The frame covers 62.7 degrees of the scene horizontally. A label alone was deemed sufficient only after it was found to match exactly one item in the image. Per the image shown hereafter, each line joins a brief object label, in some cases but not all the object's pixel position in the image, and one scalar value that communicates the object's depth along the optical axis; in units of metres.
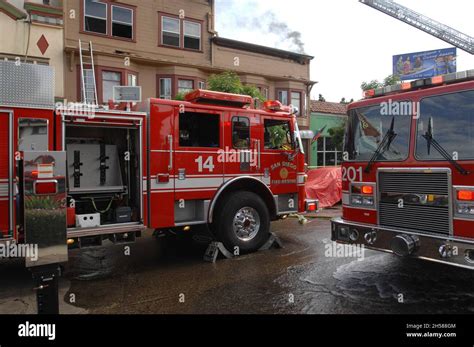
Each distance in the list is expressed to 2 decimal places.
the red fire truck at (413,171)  4.20
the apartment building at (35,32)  13.40
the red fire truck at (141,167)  3.80
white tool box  5.31
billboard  28.22
